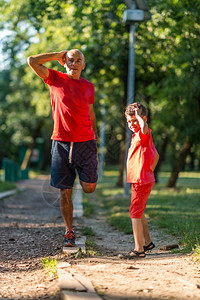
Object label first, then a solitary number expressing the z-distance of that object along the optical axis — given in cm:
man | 523
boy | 520
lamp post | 1225
